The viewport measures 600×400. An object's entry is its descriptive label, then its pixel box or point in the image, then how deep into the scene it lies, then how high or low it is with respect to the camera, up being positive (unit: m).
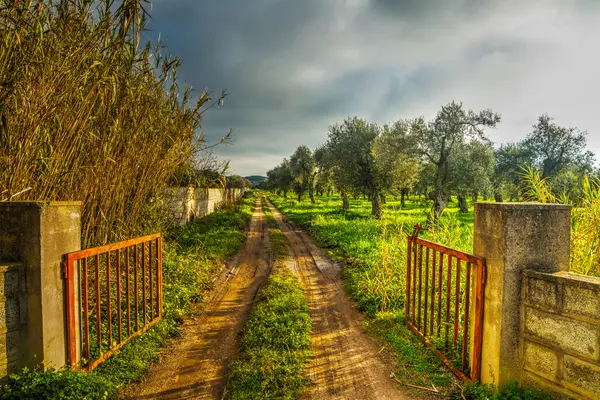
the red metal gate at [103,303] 3.62 -1.71
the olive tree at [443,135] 18.55 +3.55
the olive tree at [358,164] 23.73 +2.21
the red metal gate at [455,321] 3.59 -1.80
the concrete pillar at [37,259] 3.15 -0.70
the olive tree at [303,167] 45.15 +3.80
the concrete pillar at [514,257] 3.24 -0.66
